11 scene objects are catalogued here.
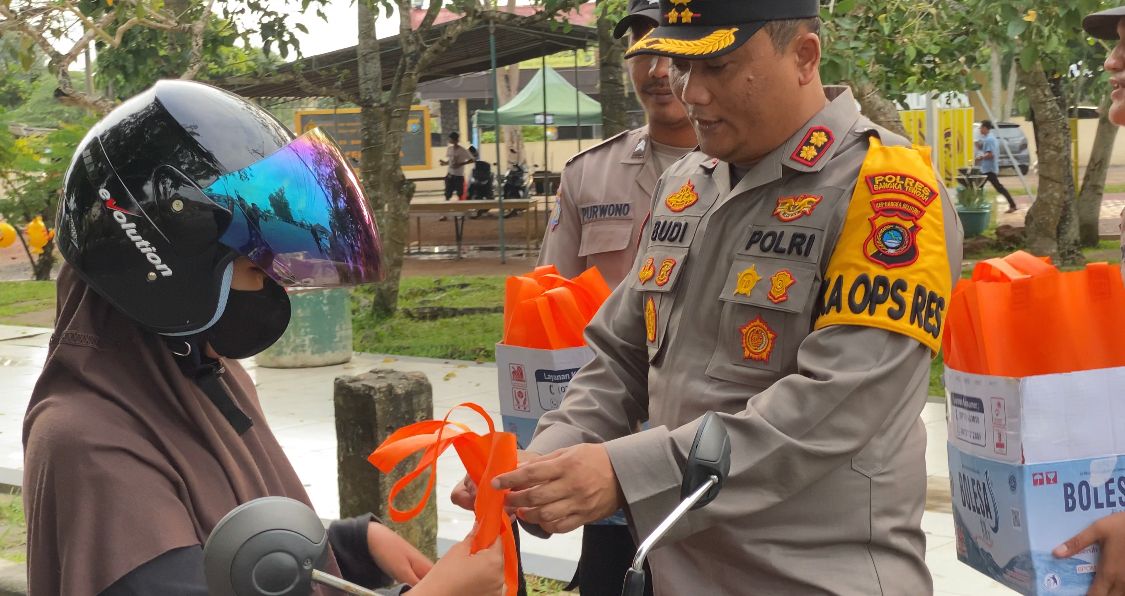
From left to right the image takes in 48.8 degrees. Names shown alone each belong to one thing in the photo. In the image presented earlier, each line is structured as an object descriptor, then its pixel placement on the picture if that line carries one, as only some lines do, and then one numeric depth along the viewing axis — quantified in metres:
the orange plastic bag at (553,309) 3.73
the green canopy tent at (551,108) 24.89
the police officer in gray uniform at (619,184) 4.05
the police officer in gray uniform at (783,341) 2.16
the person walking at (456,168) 28.55
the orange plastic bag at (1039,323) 2.59
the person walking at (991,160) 22.95
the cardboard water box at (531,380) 3.73
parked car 28.36
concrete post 4.61
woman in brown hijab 1.95
